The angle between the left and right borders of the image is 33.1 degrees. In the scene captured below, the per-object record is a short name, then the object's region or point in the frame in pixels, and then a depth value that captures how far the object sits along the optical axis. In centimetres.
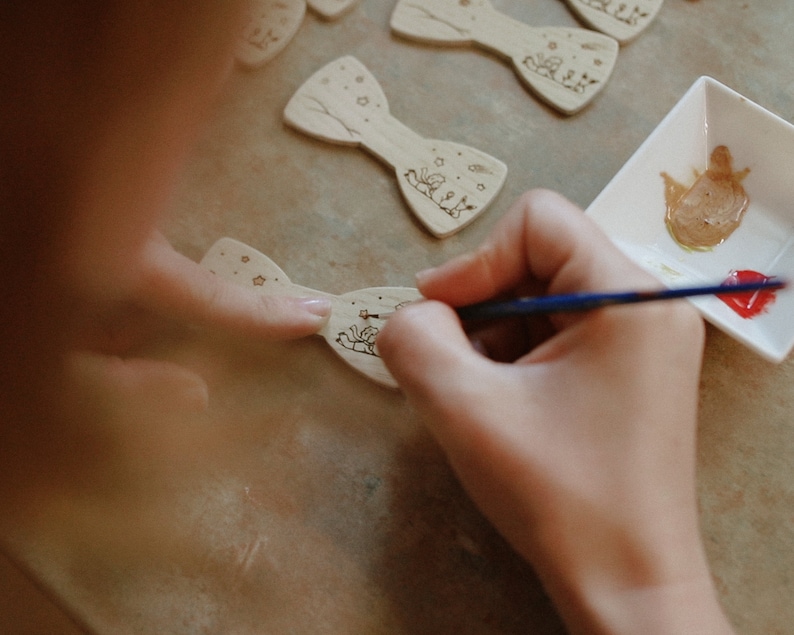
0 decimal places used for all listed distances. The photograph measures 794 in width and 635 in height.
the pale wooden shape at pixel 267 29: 60
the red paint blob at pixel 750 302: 54
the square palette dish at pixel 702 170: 56
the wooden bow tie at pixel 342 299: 55
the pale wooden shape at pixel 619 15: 60
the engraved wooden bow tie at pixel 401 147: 57
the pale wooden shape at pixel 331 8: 61
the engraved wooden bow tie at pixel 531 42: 59
